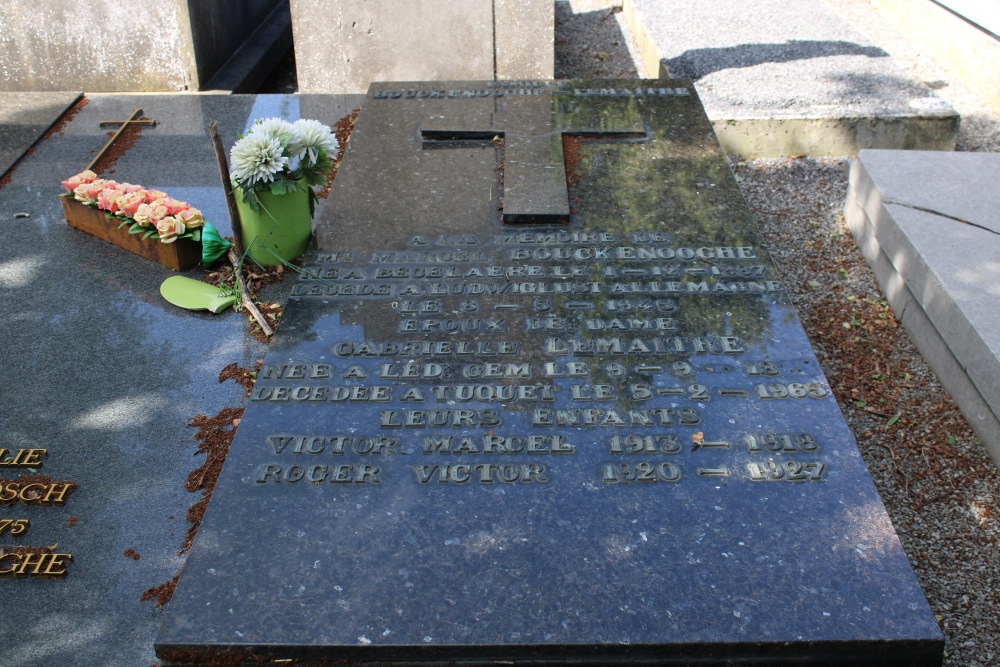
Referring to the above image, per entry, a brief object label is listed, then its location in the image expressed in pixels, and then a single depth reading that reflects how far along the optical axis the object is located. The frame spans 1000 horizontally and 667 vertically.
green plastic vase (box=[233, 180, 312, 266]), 3.83
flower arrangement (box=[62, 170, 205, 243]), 4.00
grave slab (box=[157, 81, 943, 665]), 2.29
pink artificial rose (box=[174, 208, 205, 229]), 4.02
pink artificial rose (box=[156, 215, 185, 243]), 3.96
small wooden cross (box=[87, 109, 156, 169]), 5.29
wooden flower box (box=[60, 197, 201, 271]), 4.05
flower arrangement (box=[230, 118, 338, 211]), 3.73
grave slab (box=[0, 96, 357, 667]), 2.51
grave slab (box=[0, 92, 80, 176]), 5.17
